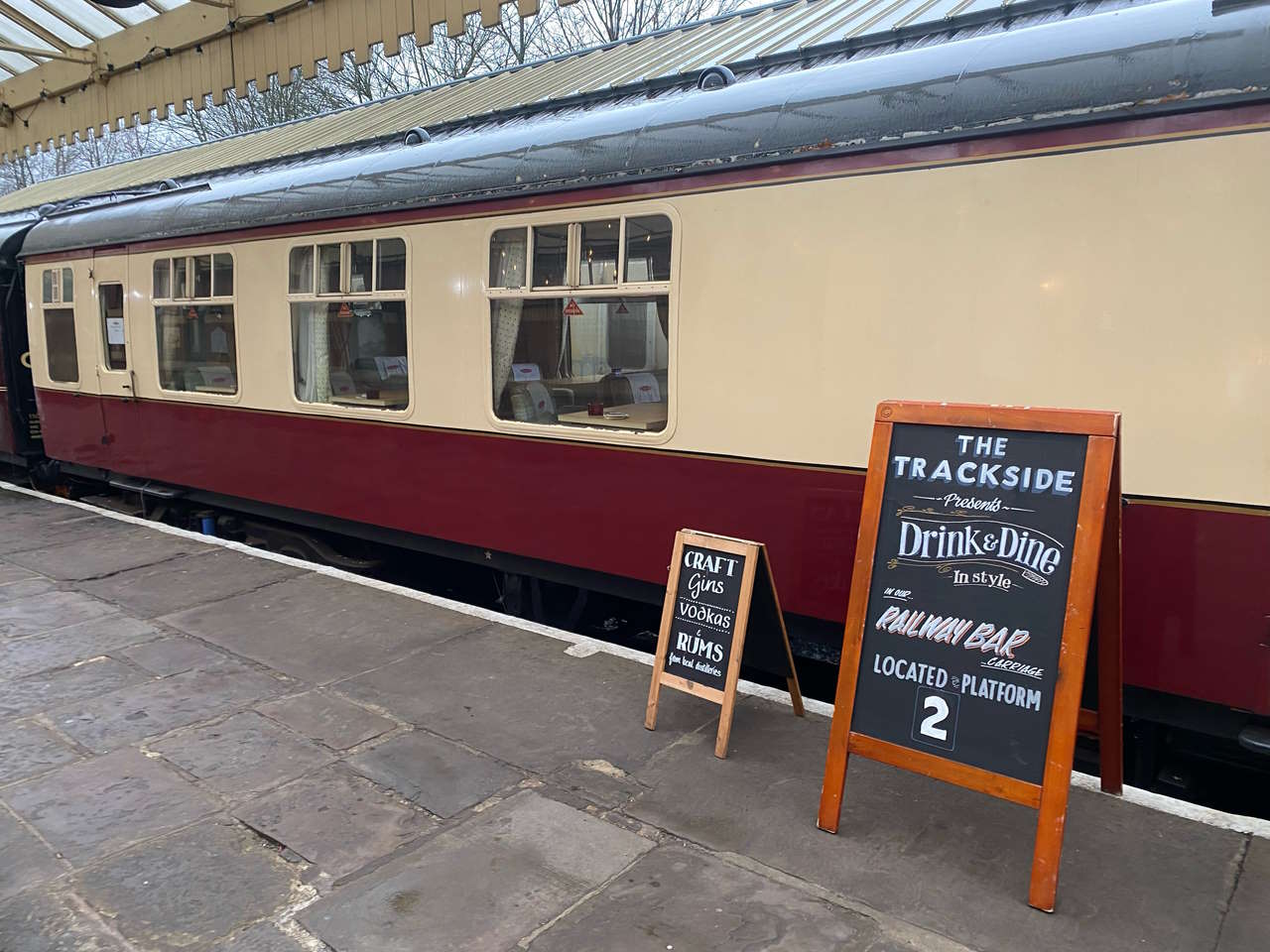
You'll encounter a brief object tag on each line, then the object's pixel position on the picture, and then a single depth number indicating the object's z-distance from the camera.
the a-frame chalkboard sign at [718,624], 3.54
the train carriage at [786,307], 2.96
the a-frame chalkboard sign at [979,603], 2.57
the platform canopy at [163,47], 7.01
